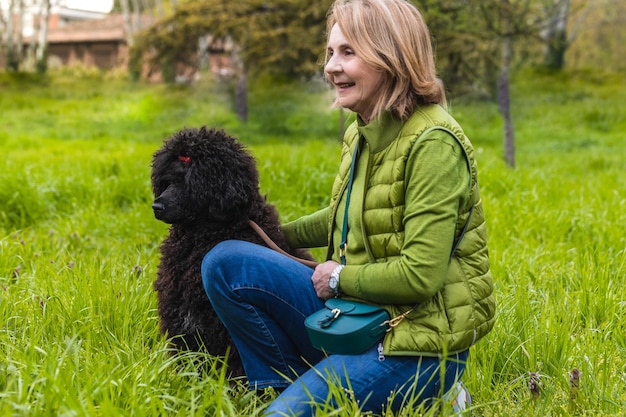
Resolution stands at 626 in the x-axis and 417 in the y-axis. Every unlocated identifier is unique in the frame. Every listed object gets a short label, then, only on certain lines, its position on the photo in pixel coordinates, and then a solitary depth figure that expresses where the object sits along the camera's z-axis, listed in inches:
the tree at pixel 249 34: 475.5
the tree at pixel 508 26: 331.6
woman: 77.1
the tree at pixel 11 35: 882.8
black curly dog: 99.8
